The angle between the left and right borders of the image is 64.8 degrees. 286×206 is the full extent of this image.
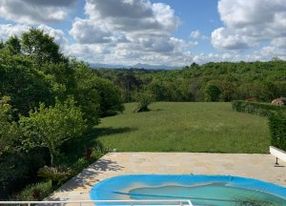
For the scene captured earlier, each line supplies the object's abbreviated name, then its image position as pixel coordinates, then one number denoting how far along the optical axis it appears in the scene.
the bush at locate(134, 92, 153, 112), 29.24
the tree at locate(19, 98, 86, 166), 10.71
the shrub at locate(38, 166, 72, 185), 10.26
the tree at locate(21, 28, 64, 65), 19.48
